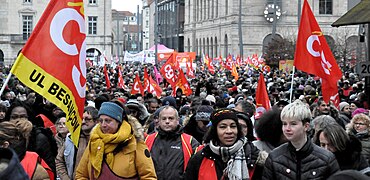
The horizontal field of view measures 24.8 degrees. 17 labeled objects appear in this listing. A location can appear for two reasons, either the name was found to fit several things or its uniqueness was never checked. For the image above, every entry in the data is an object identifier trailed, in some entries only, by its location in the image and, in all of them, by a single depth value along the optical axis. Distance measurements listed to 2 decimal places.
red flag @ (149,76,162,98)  21.54
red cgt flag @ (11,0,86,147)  6.83
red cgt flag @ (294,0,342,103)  12.24
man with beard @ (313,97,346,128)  11.78
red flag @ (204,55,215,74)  43.89
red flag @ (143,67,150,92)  21.70
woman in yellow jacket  6.25
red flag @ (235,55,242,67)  49.83
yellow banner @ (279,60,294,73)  40.73
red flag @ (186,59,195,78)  36.92
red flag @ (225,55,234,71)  42.75
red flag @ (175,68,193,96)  22.52
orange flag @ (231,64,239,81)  35.15
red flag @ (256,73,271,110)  13.23
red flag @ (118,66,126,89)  25.82
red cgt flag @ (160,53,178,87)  25.66
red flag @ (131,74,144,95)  21.54
